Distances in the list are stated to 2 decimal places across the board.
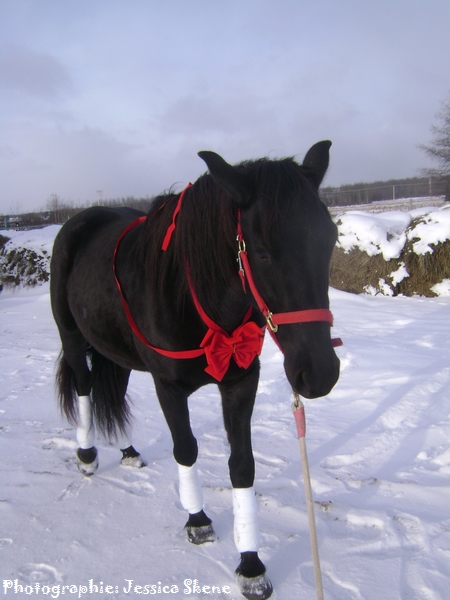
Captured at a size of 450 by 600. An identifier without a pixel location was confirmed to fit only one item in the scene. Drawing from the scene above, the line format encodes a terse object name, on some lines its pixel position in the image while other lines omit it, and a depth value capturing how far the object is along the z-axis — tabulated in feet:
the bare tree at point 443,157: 82.12
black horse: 4.99
